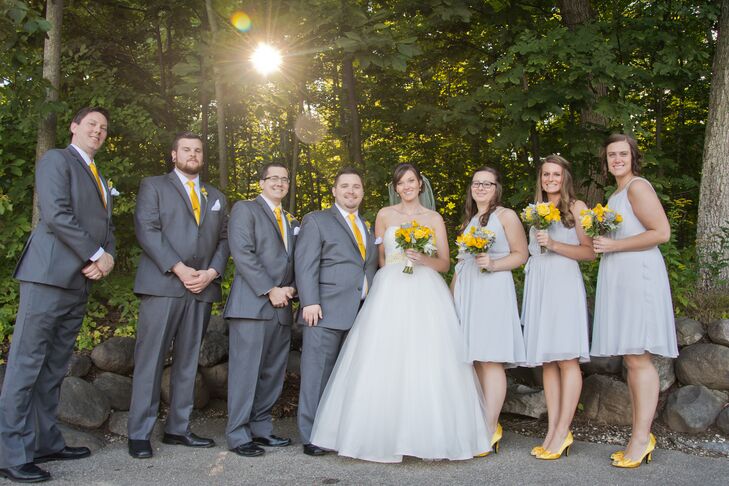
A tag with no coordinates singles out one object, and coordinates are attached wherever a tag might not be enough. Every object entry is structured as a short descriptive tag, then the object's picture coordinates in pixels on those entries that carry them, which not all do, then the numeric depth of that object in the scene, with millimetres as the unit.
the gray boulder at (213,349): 6039
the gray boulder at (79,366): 5707
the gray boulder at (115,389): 5645
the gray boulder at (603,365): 5707
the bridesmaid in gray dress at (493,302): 4730
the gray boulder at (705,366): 5402
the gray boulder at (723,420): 5164
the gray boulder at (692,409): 5203
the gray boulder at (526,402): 5574
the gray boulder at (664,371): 5574
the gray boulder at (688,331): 5660
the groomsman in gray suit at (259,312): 4969
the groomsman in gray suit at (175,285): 4824
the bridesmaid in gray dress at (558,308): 4621
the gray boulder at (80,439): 4941
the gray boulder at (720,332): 5488
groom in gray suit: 4980
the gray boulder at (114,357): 5832
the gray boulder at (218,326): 6246
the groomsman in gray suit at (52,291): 4262
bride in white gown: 4430
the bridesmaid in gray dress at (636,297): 4406
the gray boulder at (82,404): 5273
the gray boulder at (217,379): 6074
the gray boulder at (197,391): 5864
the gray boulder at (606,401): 5453
